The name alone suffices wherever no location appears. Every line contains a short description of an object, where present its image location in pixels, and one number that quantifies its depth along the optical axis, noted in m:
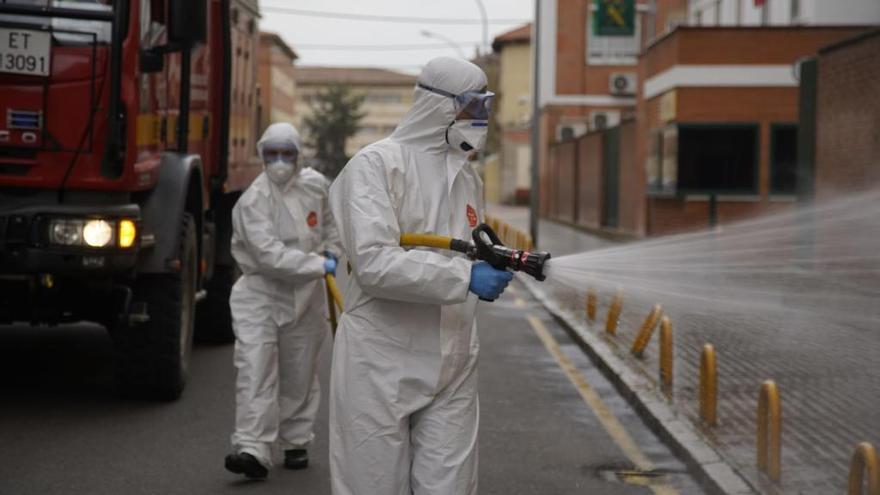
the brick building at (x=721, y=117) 28.48
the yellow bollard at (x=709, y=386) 8.83
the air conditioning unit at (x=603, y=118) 59.06
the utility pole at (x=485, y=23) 59.12
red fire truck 8.64
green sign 41.25
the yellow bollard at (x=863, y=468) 5.96
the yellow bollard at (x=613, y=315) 14.12
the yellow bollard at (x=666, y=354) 10.70
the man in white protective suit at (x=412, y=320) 4.73
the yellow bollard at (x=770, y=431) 7.30
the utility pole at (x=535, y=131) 30.41
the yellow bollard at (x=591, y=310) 16.05
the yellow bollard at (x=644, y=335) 12.35
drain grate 7.94
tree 100.06
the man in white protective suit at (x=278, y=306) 7.73
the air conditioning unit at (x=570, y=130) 58.41
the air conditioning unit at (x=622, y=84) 56.69
